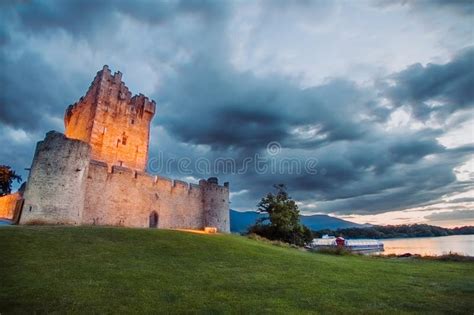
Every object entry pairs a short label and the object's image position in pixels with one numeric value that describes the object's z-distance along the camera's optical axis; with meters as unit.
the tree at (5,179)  35.03
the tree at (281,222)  38.41
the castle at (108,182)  19.88
